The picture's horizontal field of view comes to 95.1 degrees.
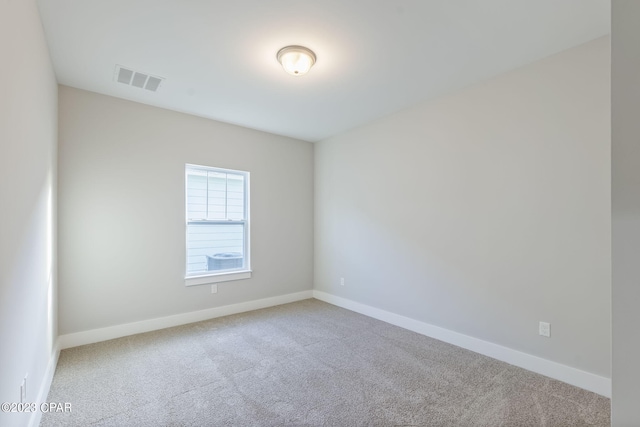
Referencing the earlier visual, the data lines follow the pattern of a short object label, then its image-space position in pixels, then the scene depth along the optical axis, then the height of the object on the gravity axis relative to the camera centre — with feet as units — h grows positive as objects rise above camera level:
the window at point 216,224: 12.99 -0.42
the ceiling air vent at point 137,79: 9.16 +4.49
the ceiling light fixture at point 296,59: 7.89 +4.34
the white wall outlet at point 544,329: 8.22 -3.23
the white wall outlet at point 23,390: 5.27 -3.22
